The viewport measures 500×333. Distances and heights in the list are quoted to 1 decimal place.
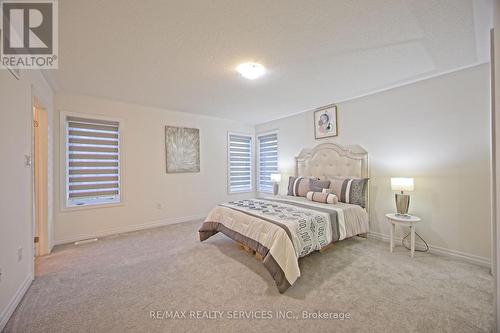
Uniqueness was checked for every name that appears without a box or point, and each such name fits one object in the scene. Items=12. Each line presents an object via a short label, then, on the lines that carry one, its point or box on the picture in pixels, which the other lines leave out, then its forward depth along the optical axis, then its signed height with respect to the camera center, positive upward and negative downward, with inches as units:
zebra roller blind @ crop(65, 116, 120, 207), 130.3 +5.1
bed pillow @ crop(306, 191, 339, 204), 127.4 -20.7
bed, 82.1 -27.8
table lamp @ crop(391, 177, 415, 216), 106.7 -13.0
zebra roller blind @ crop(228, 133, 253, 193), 210.2 +4.3
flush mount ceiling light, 95.7 +48.6
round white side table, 101.8 -29.2
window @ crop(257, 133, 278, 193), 209.6 +7.6
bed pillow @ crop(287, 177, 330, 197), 144.2 -14.5
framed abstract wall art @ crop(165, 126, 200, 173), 167.6 +16.5
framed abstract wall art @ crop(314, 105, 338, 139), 154.0 +35.2
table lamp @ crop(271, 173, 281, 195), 188.0 -12.9
